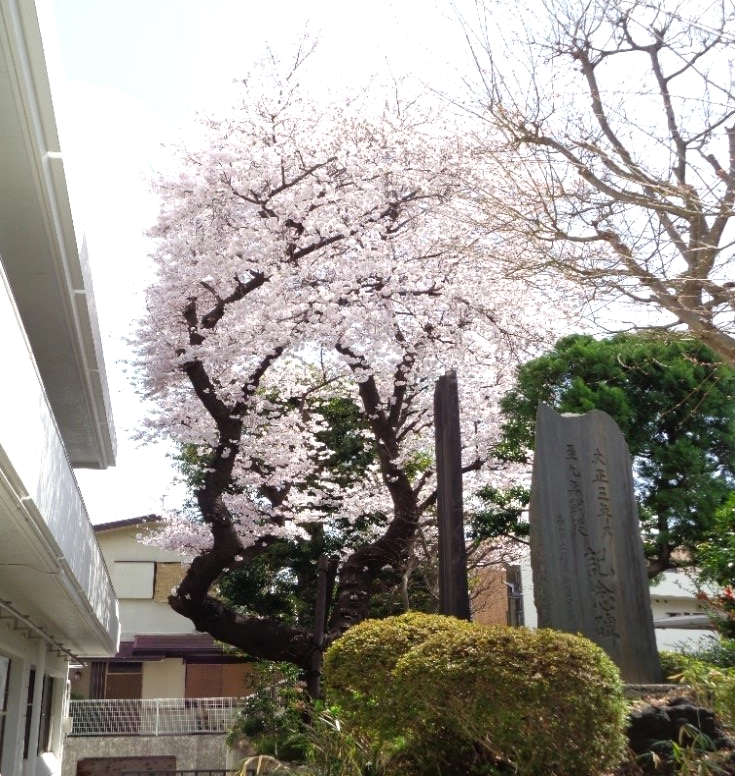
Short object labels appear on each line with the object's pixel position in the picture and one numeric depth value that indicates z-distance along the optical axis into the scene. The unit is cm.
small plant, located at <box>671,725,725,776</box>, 537
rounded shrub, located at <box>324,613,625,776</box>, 519
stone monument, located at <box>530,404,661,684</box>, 796
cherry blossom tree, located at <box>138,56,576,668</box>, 1321
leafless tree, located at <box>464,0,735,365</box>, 632
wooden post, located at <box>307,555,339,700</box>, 1277
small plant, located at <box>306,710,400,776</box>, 634
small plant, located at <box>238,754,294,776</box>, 646
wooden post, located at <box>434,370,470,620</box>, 829
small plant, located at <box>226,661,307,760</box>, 1210
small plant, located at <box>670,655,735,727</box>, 570
